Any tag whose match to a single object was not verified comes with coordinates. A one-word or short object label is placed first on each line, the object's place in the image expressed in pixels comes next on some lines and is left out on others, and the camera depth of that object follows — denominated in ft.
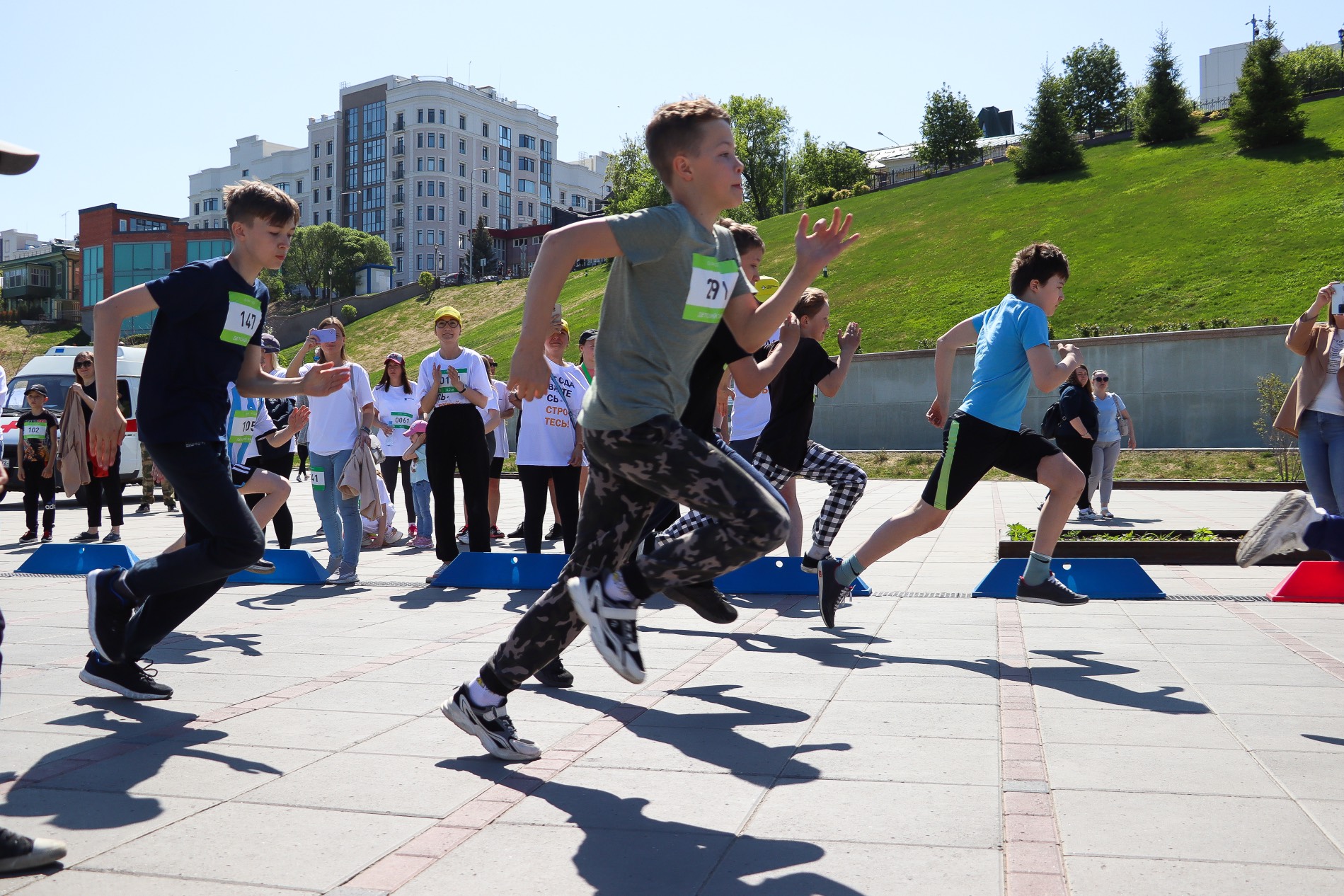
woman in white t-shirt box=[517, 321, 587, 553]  26.07
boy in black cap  38.42
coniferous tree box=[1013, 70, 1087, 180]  183.62
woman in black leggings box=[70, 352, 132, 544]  38.34
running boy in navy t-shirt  13.91
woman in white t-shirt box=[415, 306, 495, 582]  27.40
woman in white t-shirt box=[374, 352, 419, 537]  38.34
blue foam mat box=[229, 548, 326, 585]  27.73
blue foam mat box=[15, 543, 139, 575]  28.27
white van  57.11
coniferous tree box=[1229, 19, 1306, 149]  155.43
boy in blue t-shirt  18.66
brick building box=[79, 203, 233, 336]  317.01
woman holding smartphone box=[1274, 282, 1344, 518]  22.71
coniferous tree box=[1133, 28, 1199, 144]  180.86
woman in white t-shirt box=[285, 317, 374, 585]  28.25
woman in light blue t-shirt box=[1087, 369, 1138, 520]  47.75
